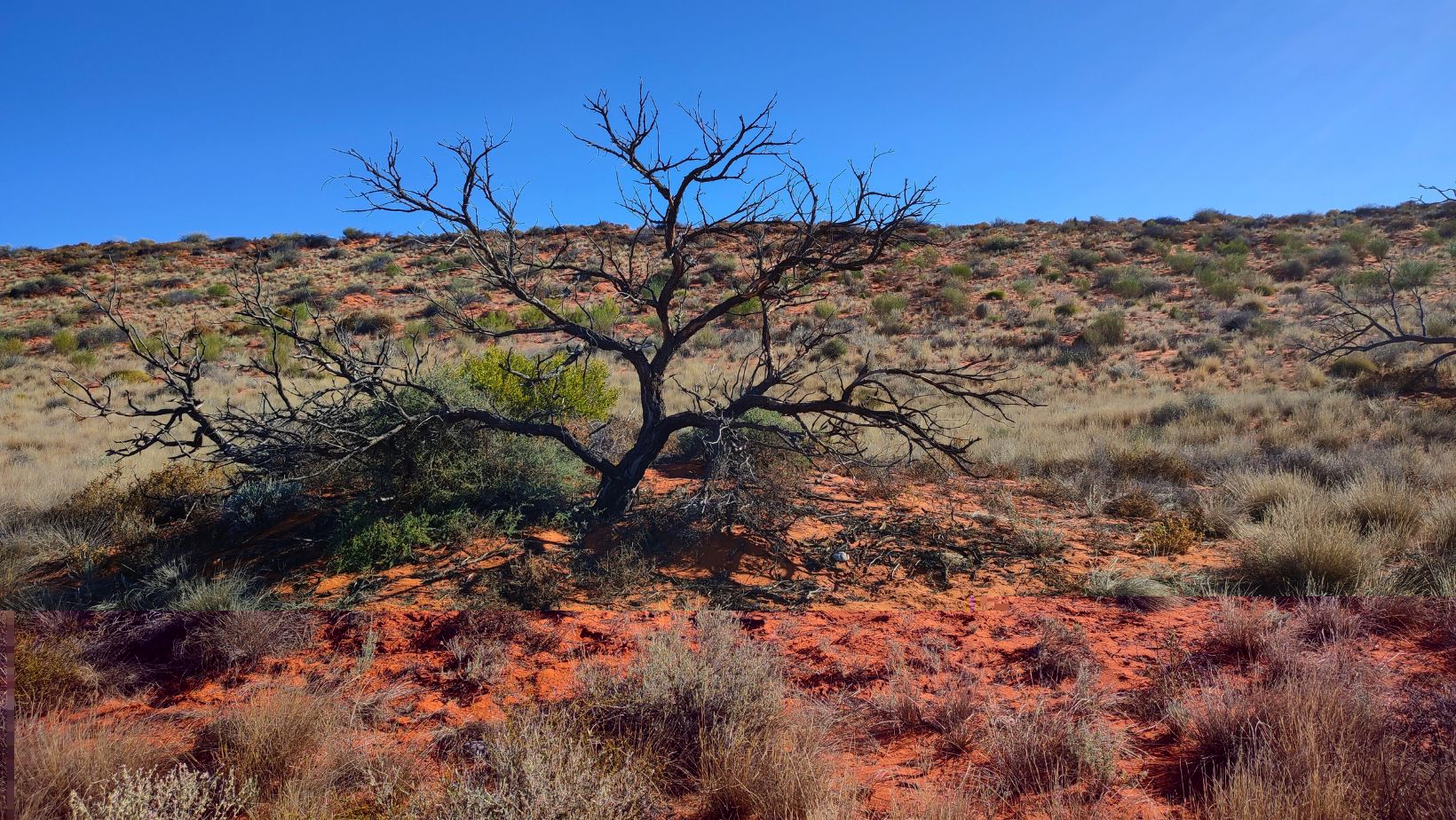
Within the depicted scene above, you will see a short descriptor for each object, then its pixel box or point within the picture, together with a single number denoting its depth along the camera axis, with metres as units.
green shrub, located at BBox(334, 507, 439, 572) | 5.60
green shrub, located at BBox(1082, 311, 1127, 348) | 19.17
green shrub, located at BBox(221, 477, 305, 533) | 6.56
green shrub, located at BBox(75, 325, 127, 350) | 21.52
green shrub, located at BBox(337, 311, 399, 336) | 22.97
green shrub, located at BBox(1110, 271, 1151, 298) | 24.75
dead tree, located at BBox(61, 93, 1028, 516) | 5.56
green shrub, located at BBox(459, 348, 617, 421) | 8.23
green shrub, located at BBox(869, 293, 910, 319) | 24.69
